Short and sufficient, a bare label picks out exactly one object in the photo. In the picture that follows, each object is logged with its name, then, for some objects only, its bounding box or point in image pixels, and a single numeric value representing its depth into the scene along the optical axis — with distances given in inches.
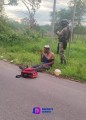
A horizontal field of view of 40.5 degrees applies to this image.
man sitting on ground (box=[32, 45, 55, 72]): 166.5
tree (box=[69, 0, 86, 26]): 382.0
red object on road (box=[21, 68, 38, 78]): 143.8
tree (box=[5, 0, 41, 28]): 461.7
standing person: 179.2
